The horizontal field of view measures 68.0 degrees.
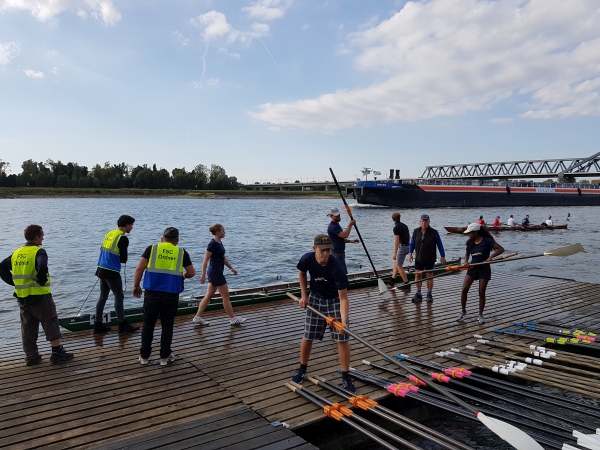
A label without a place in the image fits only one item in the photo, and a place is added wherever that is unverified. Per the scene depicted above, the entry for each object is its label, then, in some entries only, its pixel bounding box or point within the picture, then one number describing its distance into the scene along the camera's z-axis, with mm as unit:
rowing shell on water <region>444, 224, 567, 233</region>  34481
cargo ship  63000
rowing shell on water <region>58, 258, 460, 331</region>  7555
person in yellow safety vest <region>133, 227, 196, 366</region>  5785
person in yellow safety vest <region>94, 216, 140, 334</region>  7094
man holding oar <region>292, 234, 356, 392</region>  5074
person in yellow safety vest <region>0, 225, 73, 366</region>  5820
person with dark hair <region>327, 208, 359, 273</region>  8841
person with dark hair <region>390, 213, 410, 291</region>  10672
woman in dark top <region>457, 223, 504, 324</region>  8375
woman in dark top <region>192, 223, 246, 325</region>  7582
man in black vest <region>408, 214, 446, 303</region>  9672
